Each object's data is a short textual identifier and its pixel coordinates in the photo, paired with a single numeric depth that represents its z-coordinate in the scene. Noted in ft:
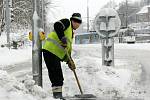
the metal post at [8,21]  111.87
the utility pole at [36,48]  30.42
